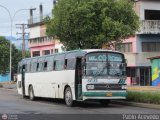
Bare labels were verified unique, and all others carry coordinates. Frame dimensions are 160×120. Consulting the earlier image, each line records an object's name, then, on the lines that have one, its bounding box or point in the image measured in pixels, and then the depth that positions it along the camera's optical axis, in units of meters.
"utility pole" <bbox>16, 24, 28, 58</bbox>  77.51
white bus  24.12
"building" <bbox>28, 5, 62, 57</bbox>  77.75
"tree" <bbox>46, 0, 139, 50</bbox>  31.48
